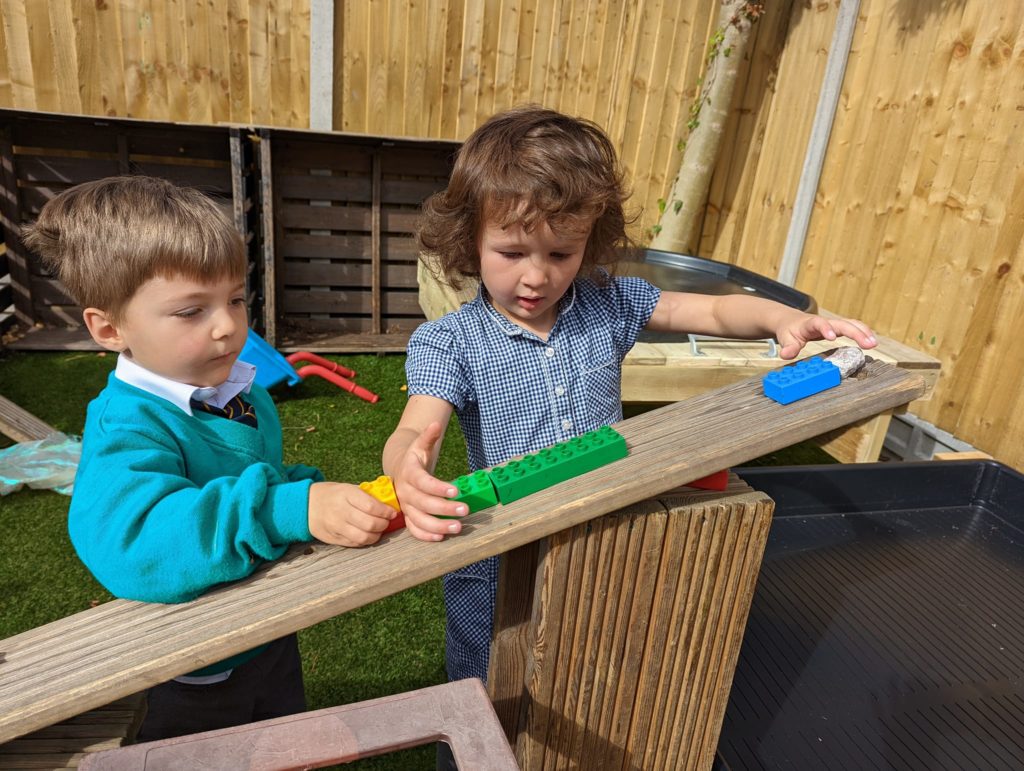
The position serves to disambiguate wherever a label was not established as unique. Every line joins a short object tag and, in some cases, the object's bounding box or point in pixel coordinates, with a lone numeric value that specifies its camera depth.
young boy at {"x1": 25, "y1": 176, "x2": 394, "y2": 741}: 0.96
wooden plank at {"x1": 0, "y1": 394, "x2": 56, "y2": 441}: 3.27
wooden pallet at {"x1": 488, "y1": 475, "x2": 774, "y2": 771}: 1.00
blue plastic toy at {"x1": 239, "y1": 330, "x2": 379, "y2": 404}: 4.07
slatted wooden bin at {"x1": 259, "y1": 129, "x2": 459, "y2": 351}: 5.04
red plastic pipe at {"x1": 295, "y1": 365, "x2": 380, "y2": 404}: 4.25
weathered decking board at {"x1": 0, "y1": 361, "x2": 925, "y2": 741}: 0.81
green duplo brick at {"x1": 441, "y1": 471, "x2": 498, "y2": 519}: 0.94
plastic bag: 3.08
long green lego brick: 0.96
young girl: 1.45
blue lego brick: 1.08
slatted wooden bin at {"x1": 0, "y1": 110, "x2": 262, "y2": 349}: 4.73
